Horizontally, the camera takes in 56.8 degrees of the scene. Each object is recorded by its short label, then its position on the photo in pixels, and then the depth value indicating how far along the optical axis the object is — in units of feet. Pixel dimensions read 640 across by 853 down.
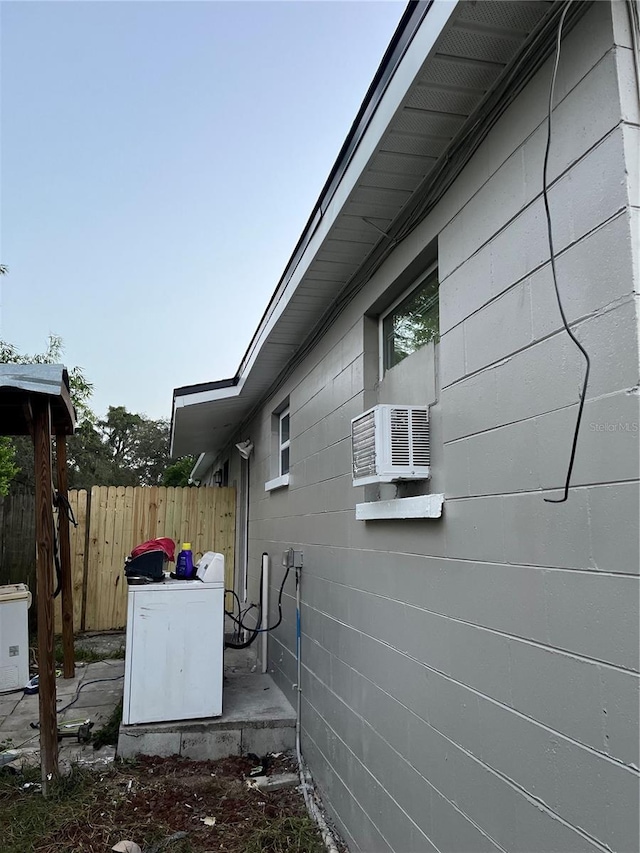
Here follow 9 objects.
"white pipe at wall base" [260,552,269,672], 18.13
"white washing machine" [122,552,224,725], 13.58
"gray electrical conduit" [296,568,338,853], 10.16
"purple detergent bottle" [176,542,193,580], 15.16
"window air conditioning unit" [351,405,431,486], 7.94
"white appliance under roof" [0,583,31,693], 17.66
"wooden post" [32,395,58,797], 11.60
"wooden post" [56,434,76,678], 18.63
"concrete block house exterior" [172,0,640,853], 4.58
